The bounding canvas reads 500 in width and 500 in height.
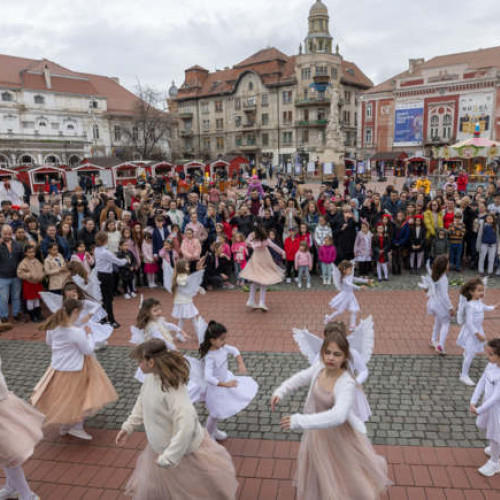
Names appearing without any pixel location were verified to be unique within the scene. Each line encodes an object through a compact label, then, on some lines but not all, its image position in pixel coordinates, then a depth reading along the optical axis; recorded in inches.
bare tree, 1955.0
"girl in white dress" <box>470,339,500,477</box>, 159.6
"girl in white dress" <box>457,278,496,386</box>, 226.8
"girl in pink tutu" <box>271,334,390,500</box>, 122.9
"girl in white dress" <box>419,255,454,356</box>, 259.7
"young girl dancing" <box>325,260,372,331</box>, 297.1
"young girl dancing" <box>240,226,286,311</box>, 346.6
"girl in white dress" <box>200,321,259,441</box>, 173.5
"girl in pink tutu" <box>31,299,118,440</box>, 185.9
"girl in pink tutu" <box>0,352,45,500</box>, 143.1
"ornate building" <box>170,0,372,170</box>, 2287.2
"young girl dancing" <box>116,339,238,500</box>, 123.8
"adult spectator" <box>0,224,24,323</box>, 337.1
